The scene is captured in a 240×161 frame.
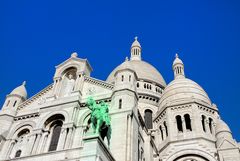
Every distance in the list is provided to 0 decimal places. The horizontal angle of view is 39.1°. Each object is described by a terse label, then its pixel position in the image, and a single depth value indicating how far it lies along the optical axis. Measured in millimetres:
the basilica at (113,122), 20766
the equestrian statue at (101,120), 17633
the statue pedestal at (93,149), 15734
